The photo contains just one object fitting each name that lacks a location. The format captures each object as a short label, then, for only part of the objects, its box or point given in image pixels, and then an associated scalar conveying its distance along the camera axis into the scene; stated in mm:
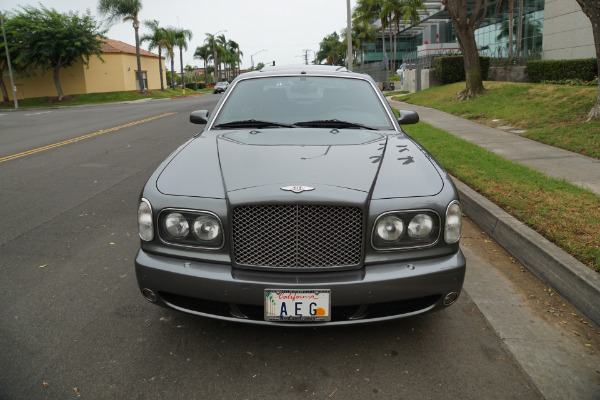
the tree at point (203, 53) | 82938
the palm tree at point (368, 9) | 55438
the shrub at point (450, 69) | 24016
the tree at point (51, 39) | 39844
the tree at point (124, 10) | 48238
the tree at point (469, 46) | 16797
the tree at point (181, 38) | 64938
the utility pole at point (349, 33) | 25125
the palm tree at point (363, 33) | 70250
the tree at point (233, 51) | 95250
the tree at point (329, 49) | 103875
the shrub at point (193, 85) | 76500
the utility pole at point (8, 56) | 36162
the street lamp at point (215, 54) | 80462
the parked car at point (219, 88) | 52075
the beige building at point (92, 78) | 47438
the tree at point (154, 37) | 58281
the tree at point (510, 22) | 31031
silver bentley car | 2539
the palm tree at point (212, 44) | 80562
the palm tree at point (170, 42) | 59531
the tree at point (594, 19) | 9779
